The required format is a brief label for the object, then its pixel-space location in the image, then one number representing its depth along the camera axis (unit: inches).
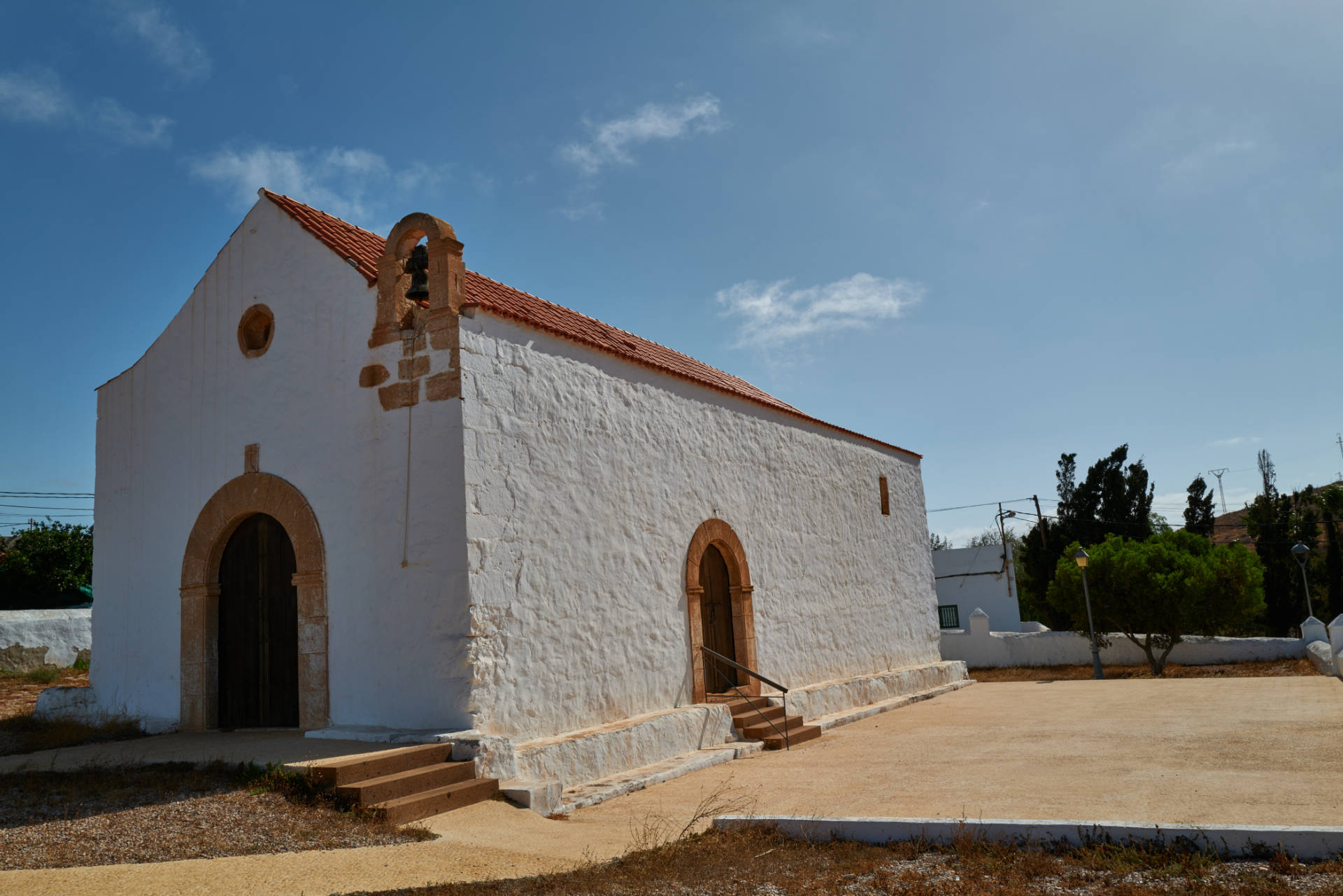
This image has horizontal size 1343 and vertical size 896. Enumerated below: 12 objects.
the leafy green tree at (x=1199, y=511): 1107.9
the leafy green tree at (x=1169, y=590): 643.5
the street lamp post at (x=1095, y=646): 639.8
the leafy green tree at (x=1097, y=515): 1063.0
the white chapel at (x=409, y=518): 286.0
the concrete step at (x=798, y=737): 380.8
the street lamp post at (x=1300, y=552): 679.1
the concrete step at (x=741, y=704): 391.2
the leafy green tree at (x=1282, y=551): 953.5
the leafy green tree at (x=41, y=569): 742.5
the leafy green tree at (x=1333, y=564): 940.0
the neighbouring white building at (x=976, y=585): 1140.5
